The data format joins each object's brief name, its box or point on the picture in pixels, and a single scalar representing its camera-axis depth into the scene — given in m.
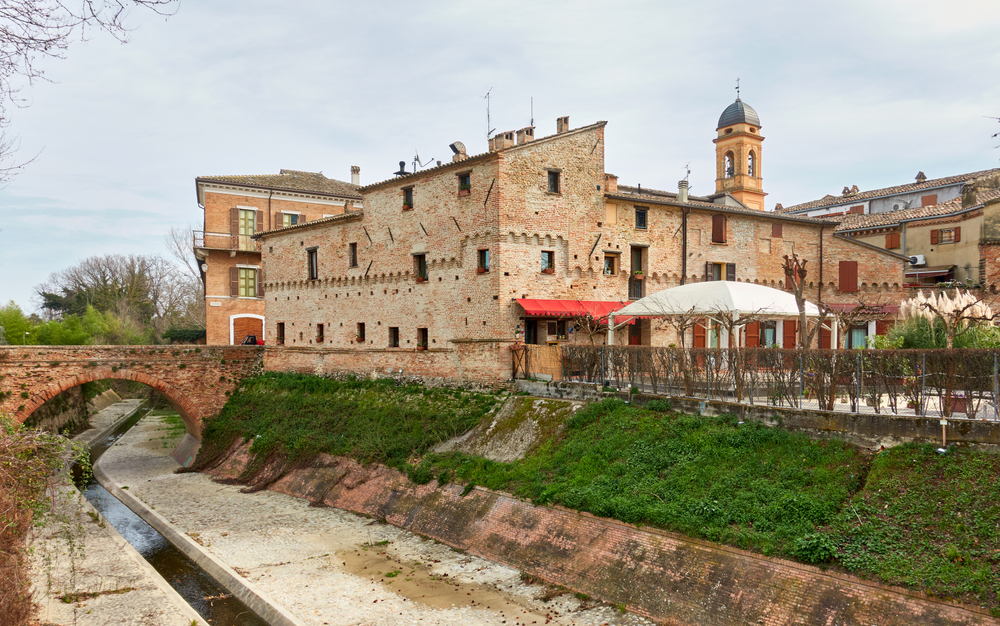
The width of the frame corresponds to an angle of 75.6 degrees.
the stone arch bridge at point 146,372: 25.66
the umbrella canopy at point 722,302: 18.70
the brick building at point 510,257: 23.34
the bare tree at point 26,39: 6.68
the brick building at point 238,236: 37.59
